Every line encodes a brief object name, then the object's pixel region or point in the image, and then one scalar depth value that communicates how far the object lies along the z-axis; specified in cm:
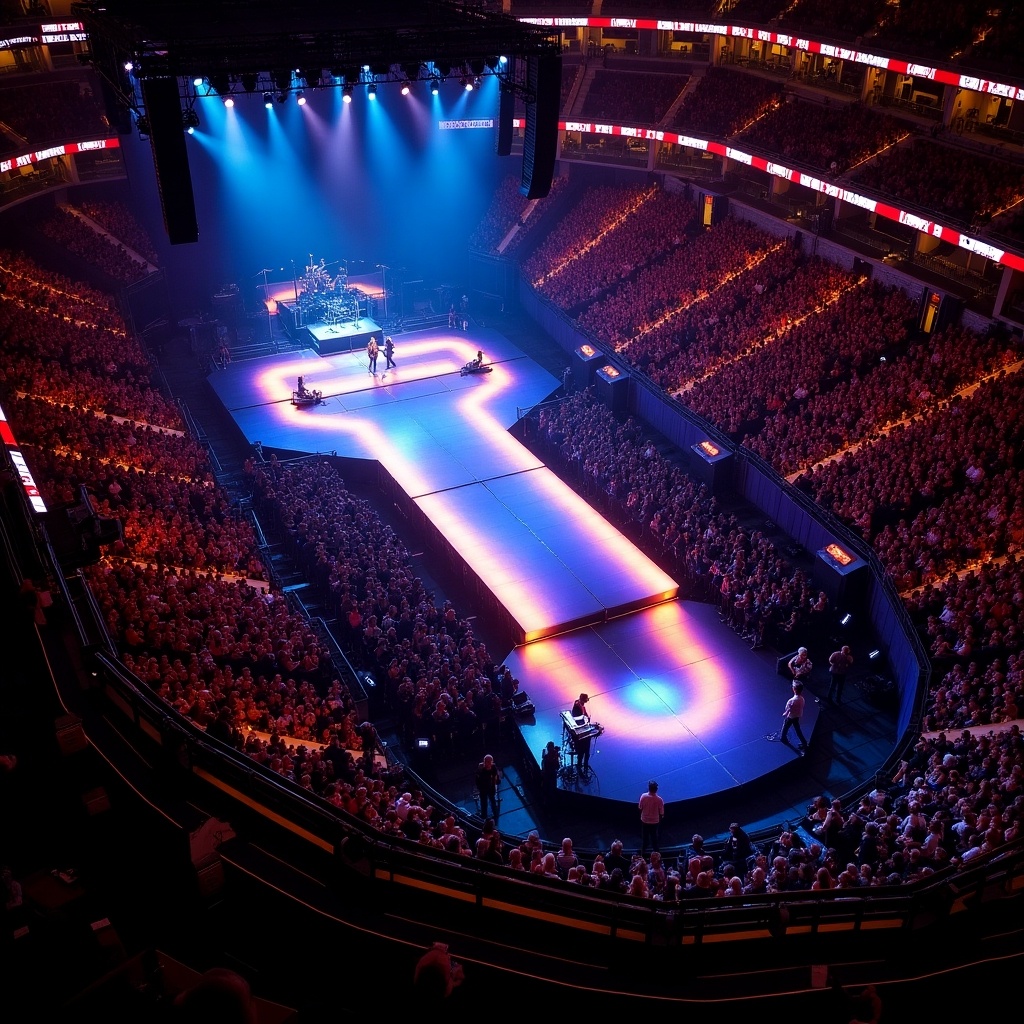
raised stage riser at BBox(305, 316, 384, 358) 3394
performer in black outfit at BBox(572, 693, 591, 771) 1623
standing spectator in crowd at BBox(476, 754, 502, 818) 1538
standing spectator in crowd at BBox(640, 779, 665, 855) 1480
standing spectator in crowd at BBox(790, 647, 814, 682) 1769
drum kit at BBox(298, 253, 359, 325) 3531
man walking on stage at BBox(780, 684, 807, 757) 1659
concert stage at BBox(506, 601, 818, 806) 1659
